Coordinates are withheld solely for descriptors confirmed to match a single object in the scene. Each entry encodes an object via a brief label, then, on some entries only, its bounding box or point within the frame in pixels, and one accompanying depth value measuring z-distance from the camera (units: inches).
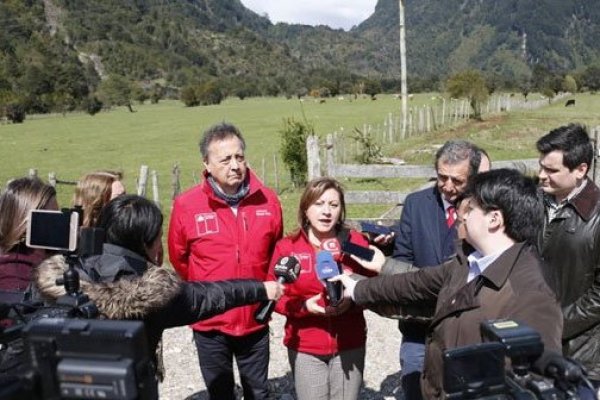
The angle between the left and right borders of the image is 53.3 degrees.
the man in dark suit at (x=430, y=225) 123.7
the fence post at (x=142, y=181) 416.9
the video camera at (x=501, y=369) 51.0
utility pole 1027.2
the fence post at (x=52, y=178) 438.5
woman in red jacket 128.2
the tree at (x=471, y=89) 1305.4
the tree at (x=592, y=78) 3351.4
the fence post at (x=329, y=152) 395.1
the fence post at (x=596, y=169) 278.4
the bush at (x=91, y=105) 2740.7
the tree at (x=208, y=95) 3235.7
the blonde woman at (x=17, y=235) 117.2
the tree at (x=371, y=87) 3756.6
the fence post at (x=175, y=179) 509.4
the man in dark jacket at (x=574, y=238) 113.1
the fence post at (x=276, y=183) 618.1
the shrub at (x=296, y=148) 581.6
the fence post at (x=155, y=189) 465.8
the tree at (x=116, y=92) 3412.9
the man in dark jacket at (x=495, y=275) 72.3
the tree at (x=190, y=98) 3115.2
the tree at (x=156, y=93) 3725.6
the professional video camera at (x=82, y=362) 51.8
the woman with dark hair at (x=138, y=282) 82.8
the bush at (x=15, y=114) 2151.8
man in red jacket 134.0
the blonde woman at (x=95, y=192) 147.4
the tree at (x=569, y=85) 2983.5
